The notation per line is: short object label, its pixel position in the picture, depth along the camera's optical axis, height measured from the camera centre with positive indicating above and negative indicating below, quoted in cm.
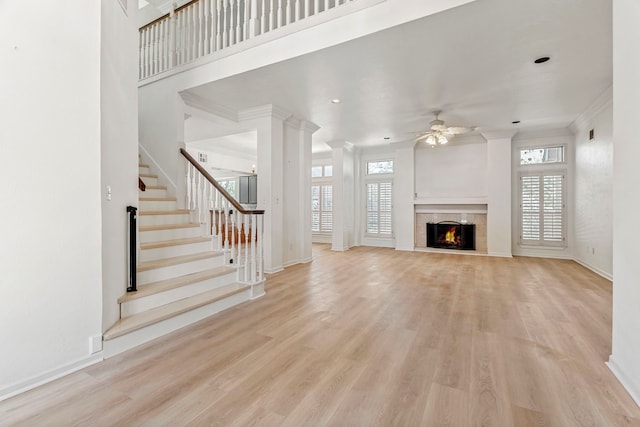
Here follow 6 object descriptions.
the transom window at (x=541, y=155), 652 +128
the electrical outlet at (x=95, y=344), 213 -101
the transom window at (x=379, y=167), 842 +129
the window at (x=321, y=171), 931 +128
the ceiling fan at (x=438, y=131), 516 +144
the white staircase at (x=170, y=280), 250 -77
